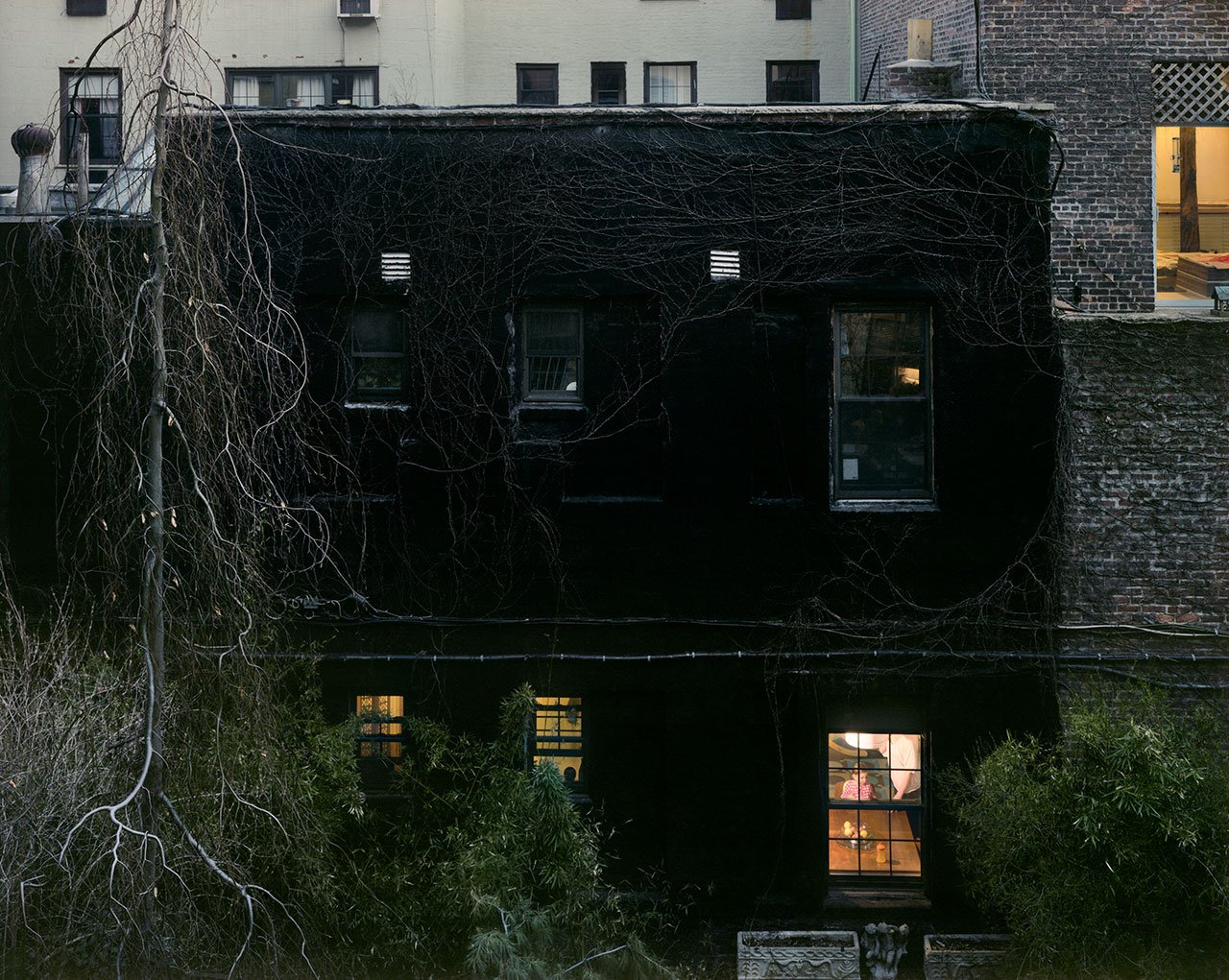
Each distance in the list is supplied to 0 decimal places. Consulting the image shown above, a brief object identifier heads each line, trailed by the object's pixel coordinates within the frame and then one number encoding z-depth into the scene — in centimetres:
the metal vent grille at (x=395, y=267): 1138
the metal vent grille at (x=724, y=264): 1136
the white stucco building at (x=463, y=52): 2077
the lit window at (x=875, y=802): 1170
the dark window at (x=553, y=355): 1165
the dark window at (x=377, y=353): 1161
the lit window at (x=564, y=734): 1182
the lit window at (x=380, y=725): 1178
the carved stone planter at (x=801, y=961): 1080
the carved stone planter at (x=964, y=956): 1068
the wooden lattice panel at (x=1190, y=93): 1219
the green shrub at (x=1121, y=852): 923
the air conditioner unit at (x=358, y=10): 2039
